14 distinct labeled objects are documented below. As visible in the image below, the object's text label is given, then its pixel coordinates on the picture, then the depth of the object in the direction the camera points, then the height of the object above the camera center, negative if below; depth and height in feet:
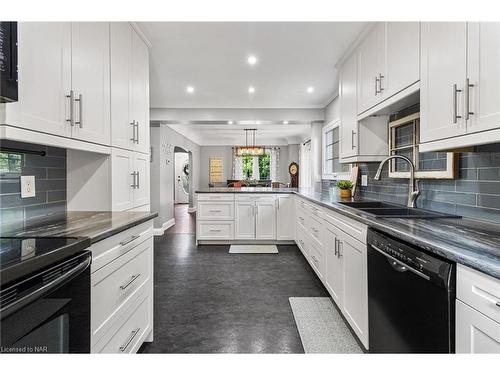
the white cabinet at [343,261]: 5.99 -2.04
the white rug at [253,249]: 14.66 -3.41
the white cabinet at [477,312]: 2.72 -1.29
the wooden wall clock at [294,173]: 34.81 +1.21
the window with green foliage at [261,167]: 39.47 +2.12
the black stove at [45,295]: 2.48 -1.07
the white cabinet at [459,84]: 3.96 +1.52
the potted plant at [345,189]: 11.27 -0.23
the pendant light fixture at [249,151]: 28.81 +3.17
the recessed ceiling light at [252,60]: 10.77 +4.64
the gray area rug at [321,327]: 6.39 -3.55
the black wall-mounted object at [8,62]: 3.35 +1.43
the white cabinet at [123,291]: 4.07 -1.78
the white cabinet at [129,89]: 7.12 +2.56
